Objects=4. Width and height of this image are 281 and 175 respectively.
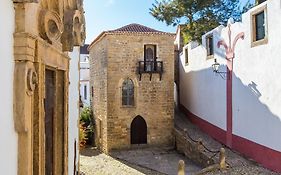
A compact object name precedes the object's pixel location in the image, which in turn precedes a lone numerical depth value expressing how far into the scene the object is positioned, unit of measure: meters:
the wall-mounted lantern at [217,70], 9.84
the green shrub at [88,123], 15.29
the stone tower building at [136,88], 12.92
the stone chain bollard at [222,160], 7.69
